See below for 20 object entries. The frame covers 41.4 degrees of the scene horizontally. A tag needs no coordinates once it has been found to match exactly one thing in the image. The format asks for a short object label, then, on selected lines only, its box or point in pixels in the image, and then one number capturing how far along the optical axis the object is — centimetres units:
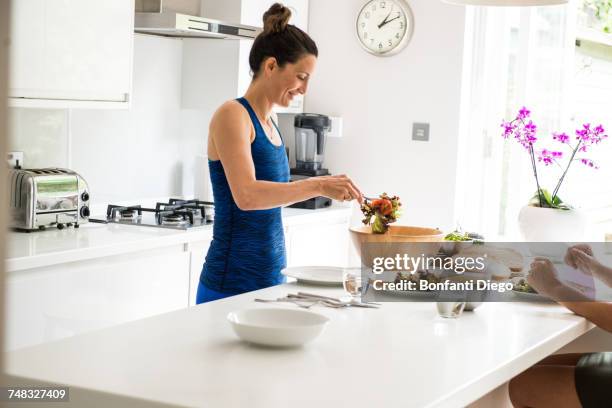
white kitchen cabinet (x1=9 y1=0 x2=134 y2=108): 314
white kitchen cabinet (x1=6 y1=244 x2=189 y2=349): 278
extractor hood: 368
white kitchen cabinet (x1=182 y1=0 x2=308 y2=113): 432
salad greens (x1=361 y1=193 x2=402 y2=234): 225
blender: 482
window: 470
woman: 235
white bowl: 159
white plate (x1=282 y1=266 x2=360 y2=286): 235
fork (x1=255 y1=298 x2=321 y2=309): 207
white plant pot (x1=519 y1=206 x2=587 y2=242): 311
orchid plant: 320
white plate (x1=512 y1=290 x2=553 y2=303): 230
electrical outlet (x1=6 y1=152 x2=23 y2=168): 342
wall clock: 471
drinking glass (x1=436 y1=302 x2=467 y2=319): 201
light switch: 471
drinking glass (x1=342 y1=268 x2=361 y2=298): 208
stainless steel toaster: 319
